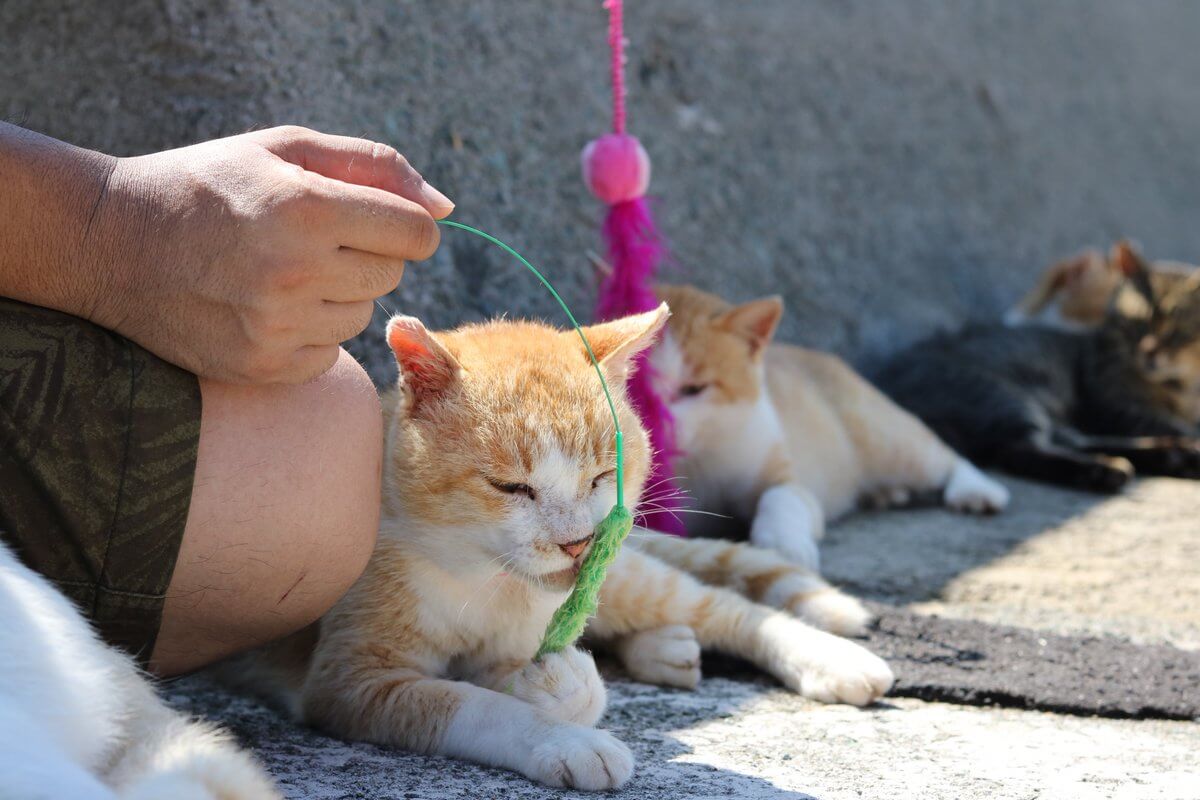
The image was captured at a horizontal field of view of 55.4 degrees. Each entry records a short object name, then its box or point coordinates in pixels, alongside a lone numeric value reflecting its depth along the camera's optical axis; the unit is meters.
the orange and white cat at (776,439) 2.78
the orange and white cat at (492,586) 1.48
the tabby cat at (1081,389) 3.77
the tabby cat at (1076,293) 4.68
